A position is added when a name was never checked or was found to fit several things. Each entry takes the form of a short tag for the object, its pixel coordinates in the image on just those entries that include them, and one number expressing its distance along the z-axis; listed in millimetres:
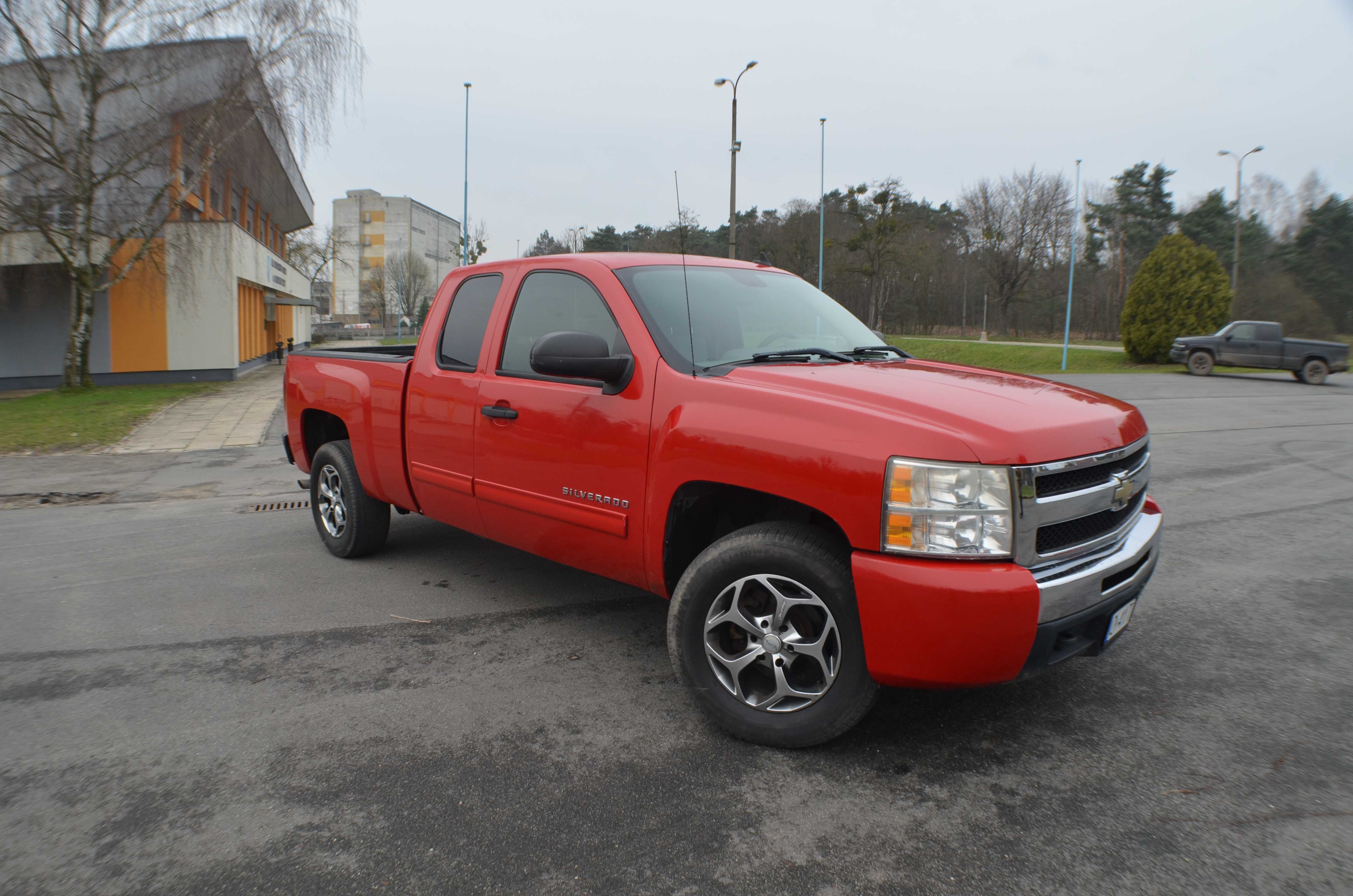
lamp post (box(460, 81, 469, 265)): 32622
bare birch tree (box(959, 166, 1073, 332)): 50469
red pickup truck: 2682
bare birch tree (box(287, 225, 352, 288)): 59250
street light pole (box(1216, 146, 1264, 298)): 38531
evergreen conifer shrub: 27984
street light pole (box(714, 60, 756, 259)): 20500
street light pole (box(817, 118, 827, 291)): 37500
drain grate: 7680
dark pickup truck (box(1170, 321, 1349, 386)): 23250
